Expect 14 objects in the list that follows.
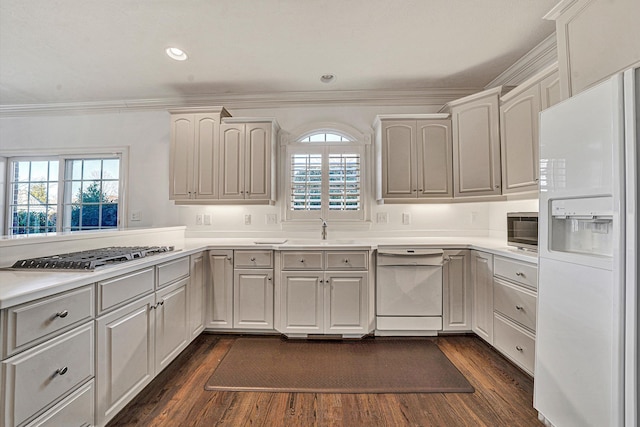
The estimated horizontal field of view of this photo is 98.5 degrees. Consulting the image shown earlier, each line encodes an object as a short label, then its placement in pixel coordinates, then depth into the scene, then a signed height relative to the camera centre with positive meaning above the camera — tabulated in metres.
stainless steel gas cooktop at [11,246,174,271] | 1.41 -0.25
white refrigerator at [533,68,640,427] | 1.04 -0.17
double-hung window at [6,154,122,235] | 3.39 +0.26
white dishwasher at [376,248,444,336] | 2.55 -0.73
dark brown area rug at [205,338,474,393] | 1.87 -1.15
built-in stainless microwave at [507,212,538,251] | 2.04 -0.10
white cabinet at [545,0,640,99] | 1.30 +0.94
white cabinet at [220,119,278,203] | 2.91 +0.58
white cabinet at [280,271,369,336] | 2.51 -0.79
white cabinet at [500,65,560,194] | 2.07 +0.76
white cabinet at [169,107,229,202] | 2.94 +0.65
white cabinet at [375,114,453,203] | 2.87 +0.63
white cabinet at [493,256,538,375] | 1.88 -0.68
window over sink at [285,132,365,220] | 3.17 +0.40
